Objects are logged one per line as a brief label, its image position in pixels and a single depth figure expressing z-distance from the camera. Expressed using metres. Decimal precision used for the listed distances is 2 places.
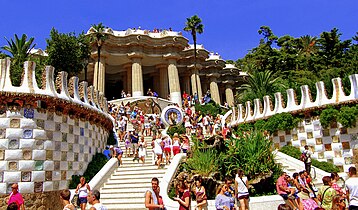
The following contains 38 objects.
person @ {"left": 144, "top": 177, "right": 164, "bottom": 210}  7.40
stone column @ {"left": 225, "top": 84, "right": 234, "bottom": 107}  58.19
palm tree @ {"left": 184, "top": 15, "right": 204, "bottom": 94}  47.31
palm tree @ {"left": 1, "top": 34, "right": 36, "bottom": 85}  34.72
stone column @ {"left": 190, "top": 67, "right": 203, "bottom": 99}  49.72
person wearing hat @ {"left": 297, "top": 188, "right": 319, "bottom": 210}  7.50
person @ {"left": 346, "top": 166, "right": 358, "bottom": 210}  7.52
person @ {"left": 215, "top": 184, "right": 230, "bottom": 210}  8.82
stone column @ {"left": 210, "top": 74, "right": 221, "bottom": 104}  54.50
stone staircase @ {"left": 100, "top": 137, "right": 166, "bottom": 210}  13.33
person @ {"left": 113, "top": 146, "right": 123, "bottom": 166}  17.58
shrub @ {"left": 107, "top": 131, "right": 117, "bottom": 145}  21.18
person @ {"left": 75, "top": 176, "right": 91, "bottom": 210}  11.43
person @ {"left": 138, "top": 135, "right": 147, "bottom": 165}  17.38
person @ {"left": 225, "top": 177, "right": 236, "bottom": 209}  9.17
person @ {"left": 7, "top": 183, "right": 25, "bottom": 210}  9.45
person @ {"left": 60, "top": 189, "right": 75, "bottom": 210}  6.49
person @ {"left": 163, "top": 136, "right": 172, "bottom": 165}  16.69
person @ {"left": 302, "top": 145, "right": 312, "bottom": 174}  16.55
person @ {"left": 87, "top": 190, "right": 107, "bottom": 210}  6.22
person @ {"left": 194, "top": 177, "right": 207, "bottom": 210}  10.05
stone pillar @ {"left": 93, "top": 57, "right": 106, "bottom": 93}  43.06
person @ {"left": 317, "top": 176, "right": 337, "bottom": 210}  8.45
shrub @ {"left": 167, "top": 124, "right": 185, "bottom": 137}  24.16
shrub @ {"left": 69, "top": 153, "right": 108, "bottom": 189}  15.35
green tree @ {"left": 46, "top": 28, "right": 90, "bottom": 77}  34.69
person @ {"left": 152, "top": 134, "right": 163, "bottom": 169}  16.27
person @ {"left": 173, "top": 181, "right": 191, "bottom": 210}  8.39
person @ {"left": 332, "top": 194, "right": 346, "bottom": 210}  7.14
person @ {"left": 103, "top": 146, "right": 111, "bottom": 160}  18.77
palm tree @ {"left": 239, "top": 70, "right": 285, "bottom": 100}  30.86
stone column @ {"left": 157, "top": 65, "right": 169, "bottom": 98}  48.72
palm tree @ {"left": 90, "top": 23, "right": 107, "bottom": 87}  41.53
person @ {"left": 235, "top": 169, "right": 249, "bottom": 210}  10.66
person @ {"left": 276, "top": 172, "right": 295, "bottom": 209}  10.14
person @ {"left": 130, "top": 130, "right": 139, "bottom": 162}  18.53
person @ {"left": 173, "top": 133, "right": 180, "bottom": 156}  17.11
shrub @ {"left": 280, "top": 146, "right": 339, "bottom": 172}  18.91
